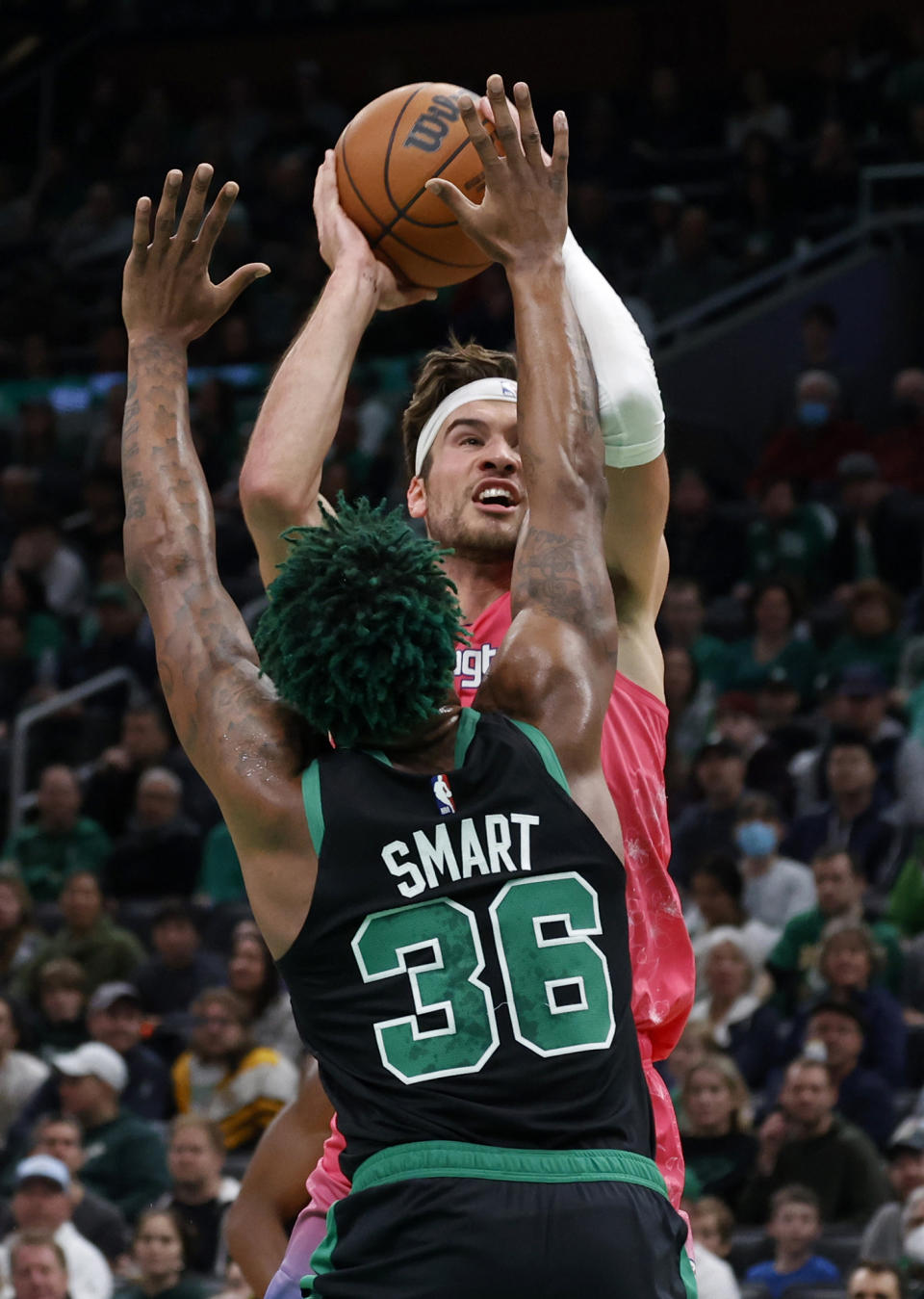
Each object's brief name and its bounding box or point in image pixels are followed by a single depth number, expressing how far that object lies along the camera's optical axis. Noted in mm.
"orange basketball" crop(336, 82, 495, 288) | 7844
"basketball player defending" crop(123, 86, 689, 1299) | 5602
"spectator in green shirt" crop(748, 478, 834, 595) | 22859
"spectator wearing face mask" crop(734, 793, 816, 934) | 17547
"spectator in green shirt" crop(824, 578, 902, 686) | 20578
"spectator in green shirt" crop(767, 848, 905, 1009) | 16469
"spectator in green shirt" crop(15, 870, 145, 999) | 19781
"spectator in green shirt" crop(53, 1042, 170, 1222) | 16703
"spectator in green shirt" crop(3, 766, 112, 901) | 22062
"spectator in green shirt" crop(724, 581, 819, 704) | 21078
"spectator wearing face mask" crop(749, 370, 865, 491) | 24422
